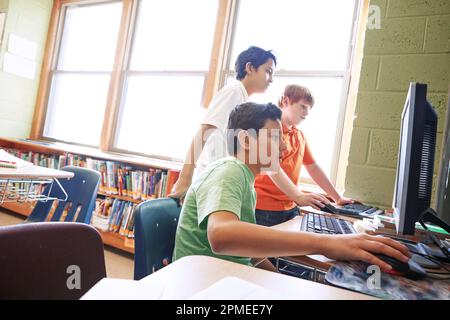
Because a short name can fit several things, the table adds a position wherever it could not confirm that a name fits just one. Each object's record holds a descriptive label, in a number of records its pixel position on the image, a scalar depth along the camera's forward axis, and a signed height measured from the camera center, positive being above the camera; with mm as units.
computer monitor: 686 +62
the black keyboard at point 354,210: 1318 -104
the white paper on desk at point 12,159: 1937 -149
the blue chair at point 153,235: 822 -222
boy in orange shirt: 1615 +70
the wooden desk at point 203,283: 442 -190
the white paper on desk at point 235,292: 445 -180
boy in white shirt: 1506 +288
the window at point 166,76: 3168 +881
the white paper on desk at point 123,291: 412 -192
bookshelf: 2773 -254
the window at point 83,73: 3715 +910
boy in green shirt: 650 -111
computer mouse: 608 -146
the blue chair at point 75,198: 1777 -319
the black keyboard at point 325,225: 927 -136
